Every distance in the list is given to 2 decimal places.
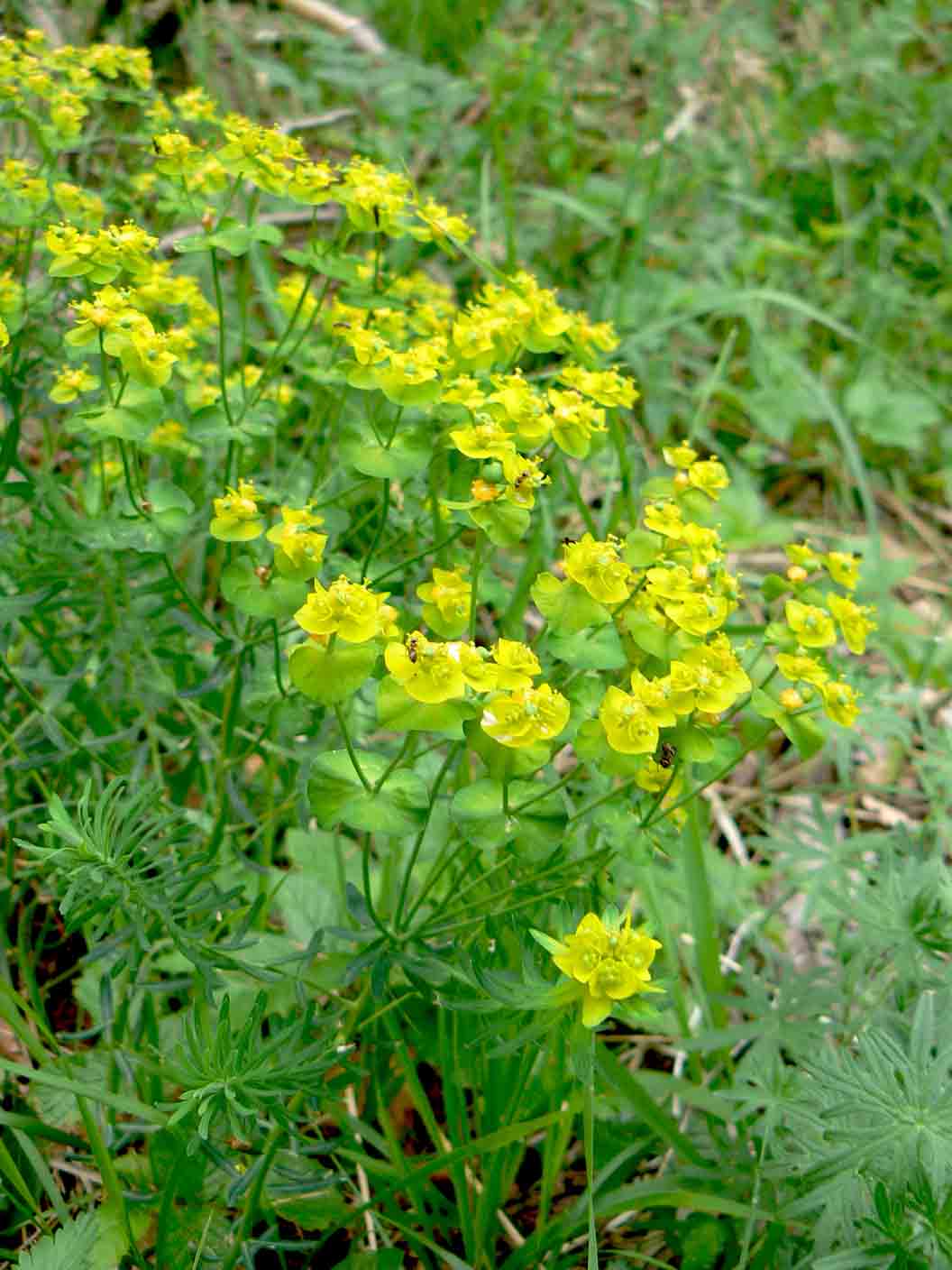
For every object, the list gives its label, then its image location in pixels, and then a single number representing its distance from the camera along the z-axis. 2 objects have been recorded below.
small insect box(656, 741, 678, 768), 0.33
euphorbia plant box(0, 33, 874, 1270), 0.31
